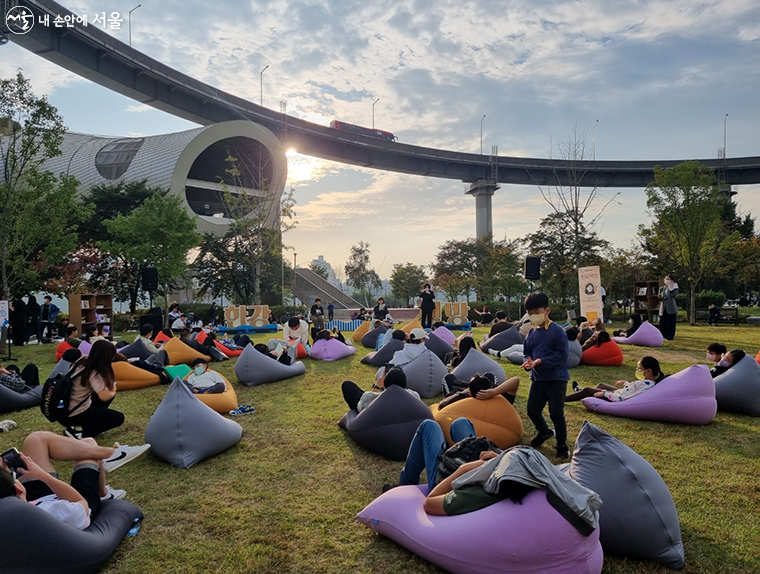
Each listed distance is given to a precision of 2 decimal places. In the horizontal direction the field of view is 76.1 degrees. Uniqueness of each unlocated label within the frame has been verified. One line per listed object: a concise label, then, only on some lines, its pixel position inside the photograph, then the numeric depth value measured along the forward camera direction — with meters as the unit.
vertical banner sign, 15.49
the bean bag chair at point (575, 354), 9.27
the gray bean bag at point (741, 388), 6.10
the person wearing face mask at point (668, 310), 12.80
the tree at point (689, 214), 22.06
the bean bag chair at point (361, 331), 14.36
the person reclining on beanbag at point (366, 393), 5.20
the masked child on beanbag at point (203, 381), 6.52
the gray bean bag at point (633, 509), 2.94
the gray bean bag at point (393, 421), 4.73
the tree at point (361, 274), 45.53
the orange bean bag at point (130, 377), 8.20
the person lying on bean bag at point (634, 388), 6.15
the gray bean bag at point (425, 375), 7.29
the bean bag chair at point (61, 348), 10.20
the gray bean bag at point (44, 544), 2.55
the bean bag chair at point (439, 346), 9.91
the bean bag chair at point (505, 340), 10.98
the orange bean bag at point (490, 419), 4.77
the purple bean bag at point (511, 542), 2.56
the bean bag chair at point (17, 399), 6.81
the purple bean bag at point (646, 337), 12.52
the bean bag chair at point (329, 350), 11.09
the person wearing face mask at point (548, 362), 4.74
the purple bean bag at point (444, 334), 11.45
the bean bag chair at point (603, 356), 9.45
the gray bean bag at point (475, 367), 6.93
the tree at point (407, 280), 41.47
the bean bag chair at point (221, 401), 6.35
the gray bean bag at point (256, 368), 8.45
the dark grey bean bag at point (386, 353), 9.93
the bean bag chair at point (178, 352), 9.92
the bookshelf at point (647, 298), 18.12
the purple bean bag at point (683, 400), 5.64
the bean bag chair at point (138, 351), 9.75
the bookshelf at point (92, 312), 16.28
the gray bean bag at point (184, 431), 4.73
